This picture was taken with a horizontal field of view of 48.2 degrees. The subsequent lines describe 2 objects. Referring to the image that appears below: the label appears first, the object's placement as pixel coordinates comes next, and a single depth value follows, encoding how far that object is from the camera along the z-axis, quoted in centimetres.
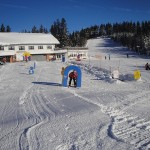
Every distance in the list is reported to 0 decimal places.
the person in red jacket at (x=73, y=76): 1337
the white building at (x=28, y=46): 3851
